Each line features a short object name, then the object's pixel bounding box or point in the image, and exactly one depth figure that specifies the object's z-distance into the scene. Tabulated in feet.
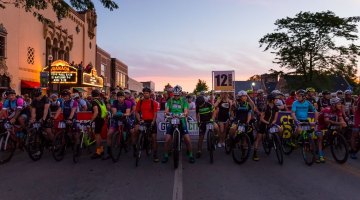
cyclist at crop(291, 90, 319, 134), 34.06
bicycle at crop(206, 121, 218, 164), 33.22
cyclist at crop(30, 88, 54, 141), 35.17
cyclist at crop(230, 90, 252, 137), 35.01
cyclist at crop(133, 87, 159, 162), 34.42
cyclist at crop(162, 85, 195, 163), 32.37
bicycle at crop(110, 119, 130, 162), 33.57
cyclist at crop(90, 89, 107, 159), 34.47
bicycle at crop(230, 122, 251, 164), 32.35
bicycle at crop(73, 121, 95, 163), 33.42
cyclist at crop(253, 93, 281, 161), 34.40
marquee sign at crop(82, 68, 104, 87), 114.91
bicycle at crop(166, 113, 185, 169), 30.07
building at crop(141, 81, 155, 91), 343.36
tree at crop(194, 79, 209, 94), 396.45
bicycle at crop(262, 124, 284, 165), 32.04
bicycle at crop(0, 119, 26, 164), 32.27
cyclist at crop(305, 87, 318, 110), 46.05
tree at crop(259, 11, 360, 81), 156.46
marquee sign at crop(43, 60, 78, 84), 104.68
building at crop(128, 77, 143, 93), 260.13
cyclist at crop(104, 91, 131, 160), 34.46
